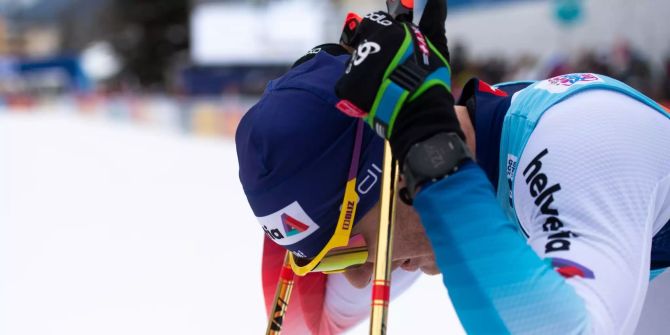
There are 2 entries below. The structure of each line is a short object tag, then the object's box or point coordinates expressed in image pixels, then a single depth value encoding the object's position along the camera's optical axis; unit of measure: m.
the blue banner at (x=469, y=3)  9.82
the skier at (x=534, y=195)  2.21
